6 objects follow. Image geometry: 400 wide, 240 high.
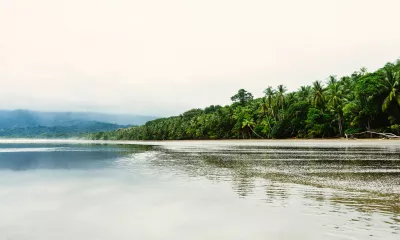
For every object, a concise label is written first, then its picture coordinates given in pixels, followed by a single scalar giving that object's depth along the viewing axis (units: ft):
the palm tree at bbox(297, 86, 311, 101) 322.86
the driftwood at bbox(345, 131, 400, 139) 190.97
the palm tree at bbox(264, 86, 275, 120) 343.46
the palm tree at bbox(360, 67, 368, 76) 320.91
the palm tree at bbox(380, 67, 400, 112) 189.98
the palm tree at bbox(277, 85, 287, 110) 329.52
